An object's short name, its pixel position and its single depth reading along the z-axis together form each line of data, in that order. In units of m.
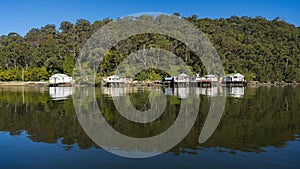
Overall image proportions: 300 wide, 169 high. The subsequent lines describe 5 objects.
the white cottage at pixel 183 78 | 58.19
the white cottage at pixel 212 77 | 60.91
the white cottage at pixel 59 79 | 60.91
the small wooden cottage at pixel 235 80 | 61.30
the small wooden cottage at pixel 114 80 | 59.68
